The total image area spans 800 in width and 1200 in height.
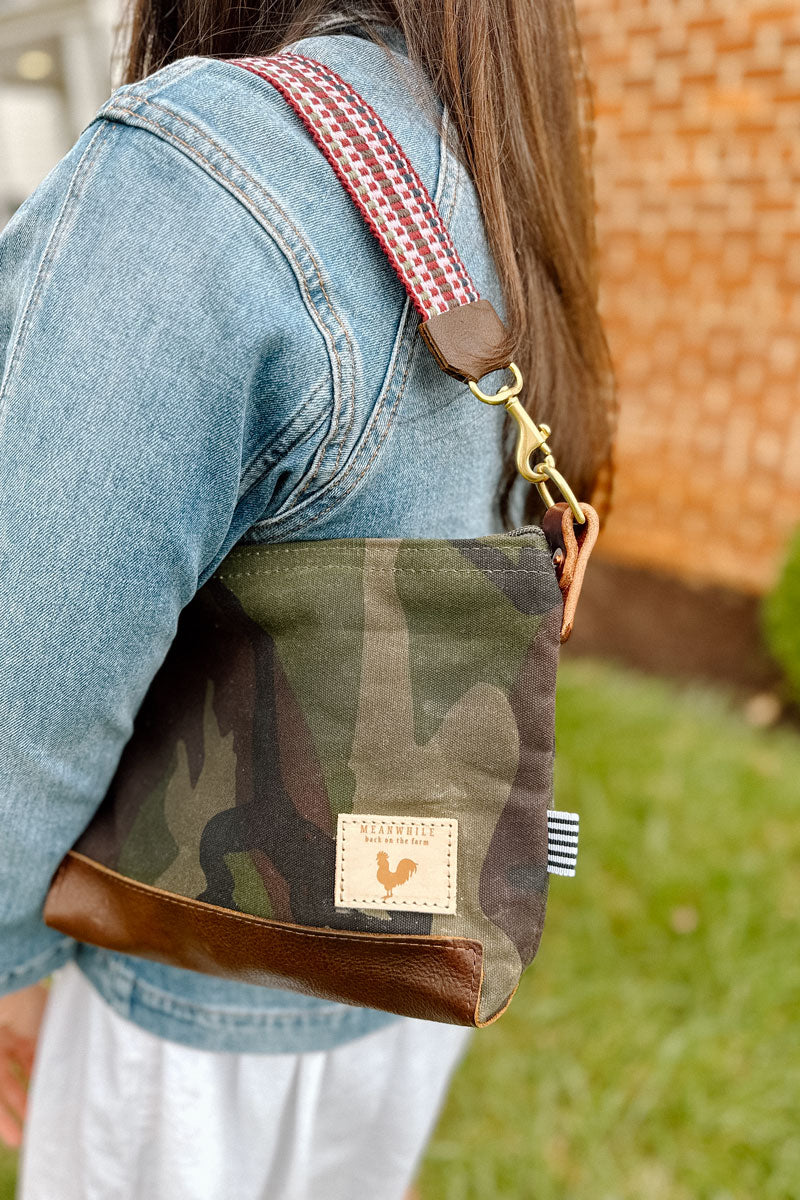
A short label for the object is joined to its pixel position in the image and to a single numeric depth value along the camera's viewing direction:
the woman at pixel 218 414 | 0.67
